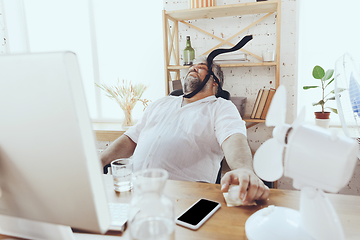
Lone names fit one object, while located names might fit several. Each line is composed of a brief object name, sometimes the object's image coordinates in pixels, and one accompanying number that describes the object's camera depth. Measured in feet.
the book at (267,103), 6.93
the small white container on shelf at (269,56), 7.02
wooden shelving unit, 6.77
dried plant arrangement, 8.18
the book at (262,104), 7.00
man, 4.29
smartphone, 2.26
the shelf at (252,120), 7.06
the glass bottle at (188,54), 7.84
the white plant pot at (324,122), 6.20
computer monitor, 1.25
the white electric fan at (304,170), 1.49
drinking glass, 2.99
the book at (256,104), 7.10
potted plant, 6.30
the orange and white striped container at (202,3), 7.12
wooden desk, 2.14
